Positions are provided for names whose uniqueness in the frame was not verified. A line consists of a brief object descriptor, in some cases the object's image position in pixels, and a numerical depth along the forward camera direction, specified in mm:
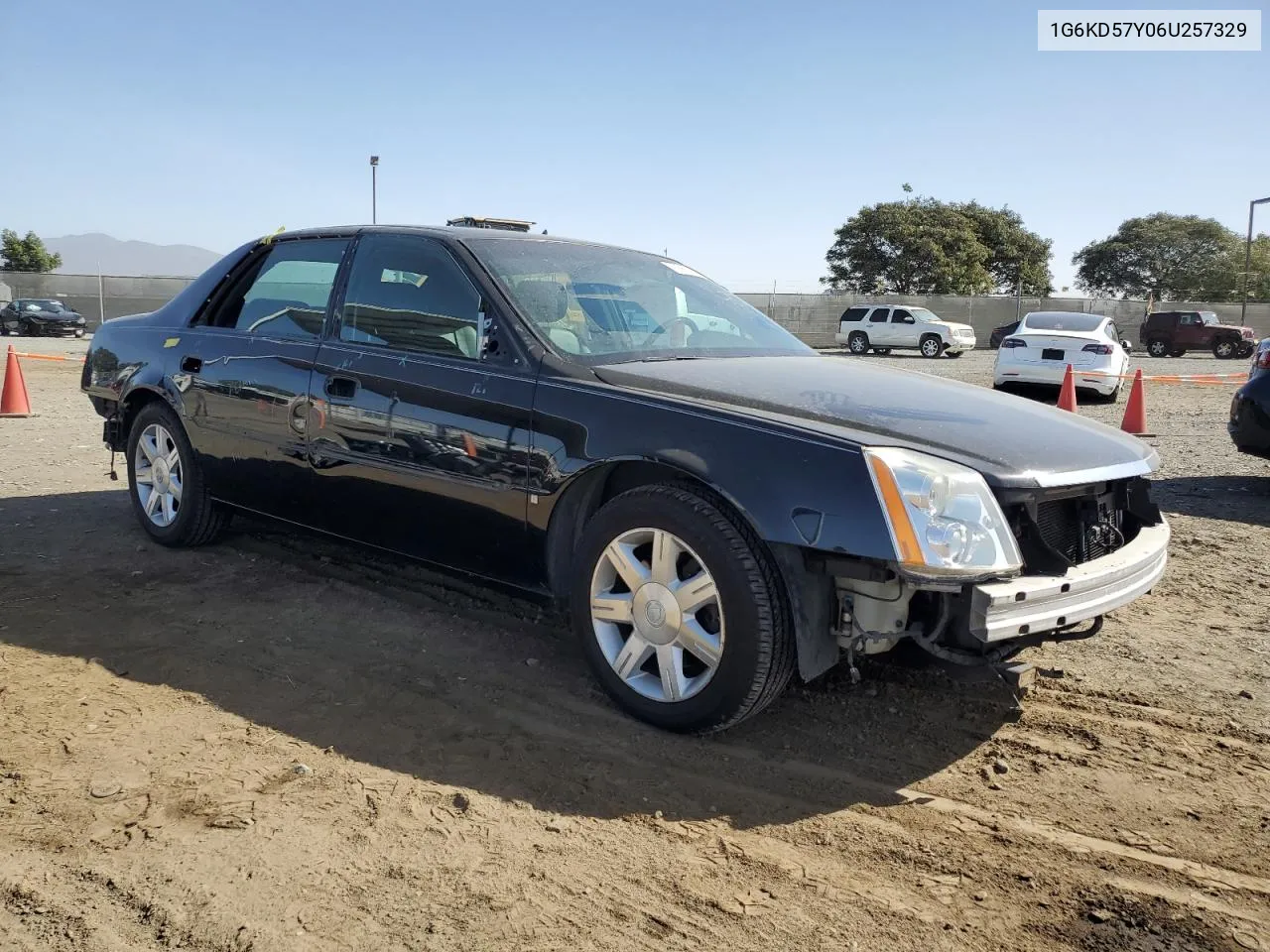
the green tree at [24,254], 49969
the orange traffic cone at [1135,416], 10758
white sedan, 14109
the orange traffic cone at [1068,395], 11648
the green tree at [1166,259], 61188
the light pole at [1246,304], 40834
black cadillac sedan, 2859
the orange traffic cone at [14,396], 10688
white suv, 31359
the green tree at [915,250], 49406
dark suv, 32344
